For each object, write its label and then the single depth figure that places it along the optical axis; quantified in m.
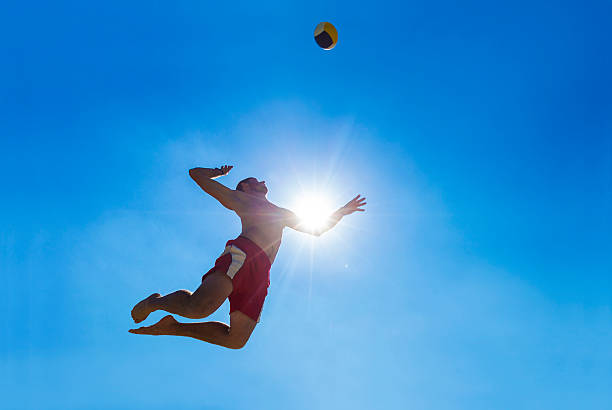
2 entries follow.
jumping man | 6.14
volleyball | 10.43
